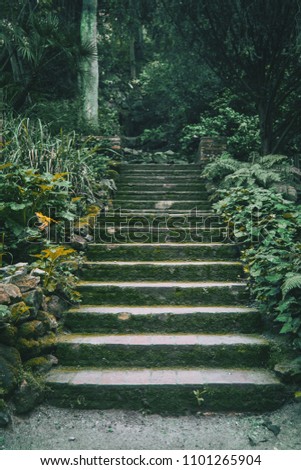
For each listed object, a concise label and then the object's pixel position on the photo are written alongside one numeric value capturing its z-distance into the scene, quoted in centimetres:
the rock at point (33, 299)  271
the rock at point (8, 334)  246
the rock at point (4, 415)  226
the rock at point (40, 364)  263
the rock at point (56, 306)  312
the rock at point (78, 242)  405
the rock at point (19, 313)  255
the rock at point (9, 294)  251
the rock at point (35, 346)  261
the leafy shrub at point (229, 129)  823
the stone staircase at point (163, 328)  255
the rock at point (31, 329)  264
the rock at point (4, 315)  236
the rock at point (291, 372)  254
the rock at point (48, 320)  287
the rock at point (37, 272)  305
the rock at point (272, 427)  227
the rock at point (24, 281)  279
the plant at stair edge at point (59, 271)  312
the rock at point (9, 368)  234
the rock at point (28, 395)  241
